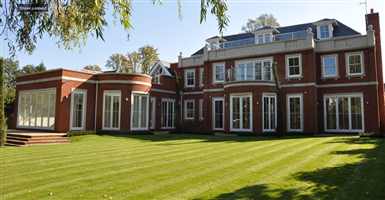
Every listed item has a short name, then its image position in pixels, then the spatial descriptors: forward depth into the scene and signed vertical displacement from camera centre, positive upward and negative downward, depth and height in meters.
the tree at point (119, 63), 49.09 +8.76
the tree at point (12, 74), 54.38 +7.60
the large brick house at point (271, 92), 21.41 +1.79
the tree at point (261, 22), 42.88 +13.39
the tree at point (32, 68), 52.50 +8.55
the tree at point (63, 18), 5.05 +1.69
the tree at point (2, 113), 15.50 +0.17
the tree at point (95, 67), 55.99 +9.02
